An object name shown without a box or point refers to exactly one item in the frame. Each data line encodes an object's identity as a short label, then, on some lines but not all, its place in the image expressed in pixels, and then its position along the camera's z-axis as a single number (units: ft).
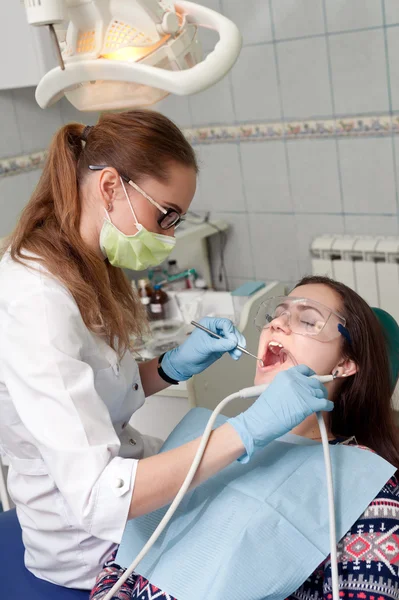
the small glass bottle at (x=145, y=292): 8.99
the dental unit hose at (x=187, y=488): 4.22
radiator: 8.87
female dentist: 4.36
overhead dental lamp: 4.85
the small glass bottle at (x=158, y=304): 8.98
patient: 5.41
